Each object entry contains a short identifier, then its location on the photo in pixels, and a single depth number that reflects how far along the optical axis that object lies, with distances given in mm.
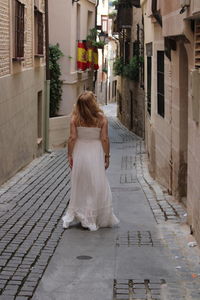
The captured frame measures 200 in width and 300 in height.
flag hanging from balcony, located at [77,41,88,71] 24609
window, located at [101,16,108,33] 47044
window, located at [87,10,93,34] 29078
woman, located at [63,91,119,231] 7555
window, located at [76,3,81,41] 25484
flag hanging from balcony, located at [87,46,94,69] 26381
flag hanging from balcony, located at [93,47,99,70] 28128
